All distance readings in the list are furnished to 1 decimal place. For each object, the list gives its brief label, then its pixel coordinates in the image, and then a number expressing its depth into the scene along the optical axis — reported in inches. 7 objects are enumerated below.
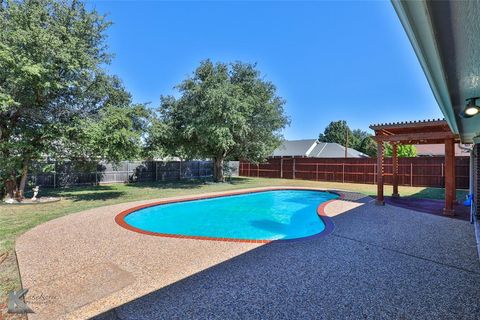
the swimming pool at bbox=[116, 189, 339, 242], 314.2
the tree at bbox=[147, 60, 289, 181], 621.3
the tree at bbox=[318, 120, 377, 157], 1861.6
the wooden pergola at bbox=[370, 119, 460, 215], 321.1
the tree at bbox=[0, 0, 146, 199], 349.1
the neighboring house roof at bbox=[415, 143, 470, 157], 1073.0
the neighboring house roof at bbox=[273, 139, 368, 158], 1211.4
